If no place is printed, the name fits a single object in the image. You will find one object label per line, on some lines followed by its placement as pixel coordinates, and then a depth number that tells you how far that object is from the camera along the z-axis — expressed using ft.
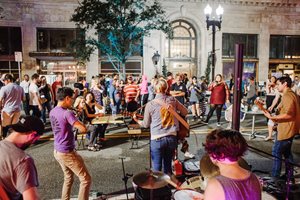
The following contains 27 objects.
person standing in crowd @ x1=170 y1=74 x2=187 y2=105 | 38.75
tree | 57.00
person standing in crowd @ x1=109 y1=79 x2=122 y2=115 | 41.93
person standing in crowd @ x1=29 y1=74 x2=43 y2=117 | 34.96
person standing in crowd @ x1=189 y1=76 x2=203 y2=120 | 41.10
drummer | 7.04
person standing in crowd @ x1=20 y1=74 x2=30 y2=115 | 38.44
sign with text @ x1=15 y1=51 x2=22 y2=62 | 46.71
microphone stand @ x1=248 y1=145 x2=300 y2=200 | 13.08
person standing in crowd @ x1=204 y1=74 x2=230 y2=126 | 35.76
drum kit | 10.52
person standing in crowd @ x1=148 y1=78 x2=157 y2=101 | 49.34
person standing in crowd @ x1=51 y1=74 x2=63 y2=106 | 45.81
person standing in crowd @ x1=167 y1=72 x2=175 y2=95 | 43.78
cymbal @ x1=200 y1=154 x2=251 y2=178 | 10.45
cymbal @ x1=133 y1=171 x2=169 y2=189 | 11.19
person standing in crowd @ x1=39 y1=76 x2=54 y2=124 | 38.65
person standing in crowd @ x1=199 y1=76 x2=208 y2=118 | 42.96
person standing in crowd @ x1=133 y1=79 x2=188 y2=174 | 15.31
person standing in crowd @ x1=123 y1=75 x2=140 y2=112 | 35.53
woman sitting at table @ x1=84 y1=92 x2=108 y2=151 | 26.89
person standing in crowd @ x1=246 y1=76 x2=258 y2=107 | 47.54
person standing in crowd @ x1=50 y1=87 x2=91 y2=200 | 14.01
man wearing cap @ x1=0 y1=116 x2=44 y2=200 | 7.84
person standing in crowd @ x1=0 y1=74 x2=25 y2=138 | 27.27
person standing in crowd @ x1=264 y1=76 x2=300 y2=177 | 16.92
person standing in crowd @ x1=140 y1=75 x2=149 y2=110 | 46.37
